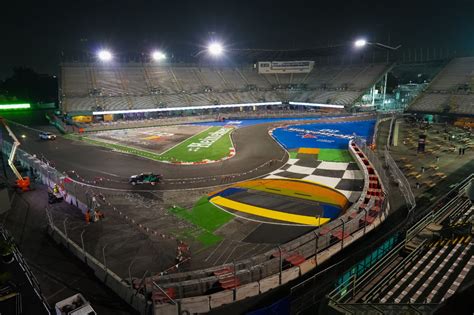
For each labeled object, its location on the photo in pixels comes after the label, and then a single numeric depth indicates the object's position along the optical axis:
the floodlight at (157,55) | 85.75
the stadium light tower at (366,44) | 75.75
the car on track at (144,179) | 26.75
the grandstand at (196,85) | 69.69
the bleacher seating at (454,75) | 64.06
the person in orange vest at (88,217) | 18.83
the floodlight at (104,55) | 77.81
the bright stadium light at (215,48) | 90.75
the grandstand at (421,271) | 10.60
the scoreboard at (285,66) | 94.81
